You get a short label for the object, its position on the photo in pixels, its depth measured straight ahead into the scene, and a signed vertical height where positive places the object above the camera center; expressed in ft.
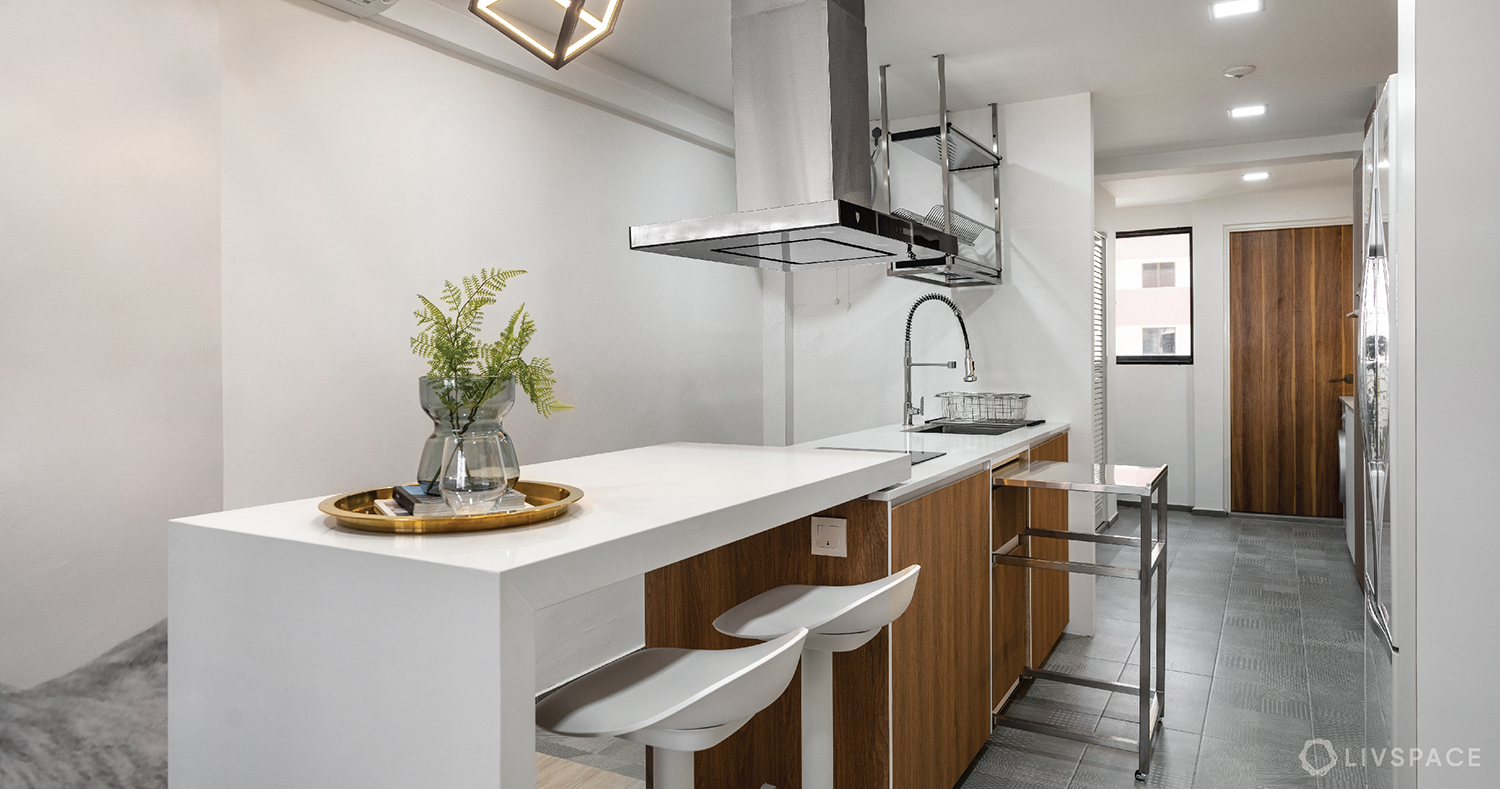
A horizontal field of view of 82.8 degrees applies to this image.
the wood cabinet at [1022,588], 9.57 -2.49
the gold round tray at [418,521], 3.92 -0.60
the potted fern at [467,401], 4.48 -0.04
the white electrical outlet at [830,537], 6.65 -1.17
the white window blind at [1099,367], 18.29 +0.43
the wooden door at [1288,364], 20.39 +0.51
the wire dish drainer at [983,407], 13.01 -0.30
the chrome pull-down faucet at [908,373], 11.46 +0.21
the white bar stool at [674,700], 3.77 -1.47
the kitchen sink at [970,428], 11.77 -0.57
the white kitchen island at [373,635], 3.25 -1.02
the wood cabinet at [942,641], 6.79 -2.25
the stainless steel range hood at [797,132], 8.59 +2.70
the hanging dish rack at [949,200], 11.87 +2.76
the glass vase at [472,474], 4.44 -0.43
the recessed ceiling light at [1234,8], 9.81 +4.40
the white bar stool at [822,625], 5.12 -1.45
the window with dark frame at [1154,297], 22.06 +2.35
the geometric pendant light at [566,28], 5.37 +2.37
